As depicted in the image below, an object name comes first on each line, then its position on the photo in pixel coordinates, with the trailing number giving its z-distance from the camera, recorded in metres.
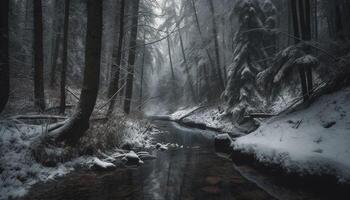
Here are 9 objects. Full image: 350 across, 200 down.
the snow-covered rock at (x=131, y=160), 6.91
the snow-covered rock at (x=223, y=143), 8.62
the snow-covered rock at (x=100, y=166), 5.97
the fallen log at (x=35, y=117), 5.85
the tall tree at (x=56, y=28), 14.40
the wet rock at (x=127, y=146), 8.47
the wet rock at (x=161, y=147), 9.41
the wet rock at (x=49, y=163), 5.32
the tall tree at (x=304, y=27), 7.55
